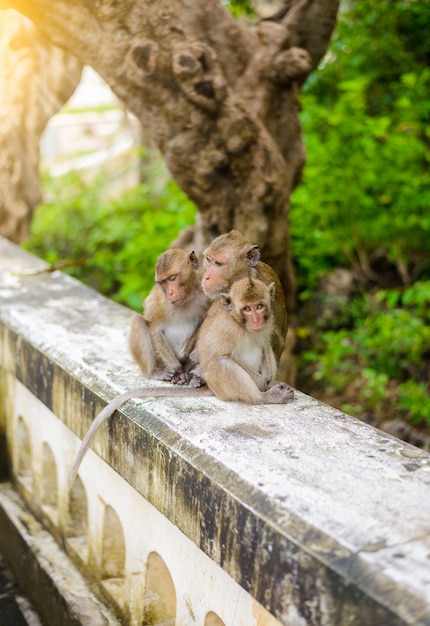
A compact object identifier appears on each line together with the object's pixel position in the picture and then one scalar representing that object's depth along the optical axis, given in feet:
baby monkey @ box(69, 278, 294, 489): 8.11
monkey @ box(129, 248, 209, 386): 9.08
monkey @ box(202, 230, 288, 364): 8.73
